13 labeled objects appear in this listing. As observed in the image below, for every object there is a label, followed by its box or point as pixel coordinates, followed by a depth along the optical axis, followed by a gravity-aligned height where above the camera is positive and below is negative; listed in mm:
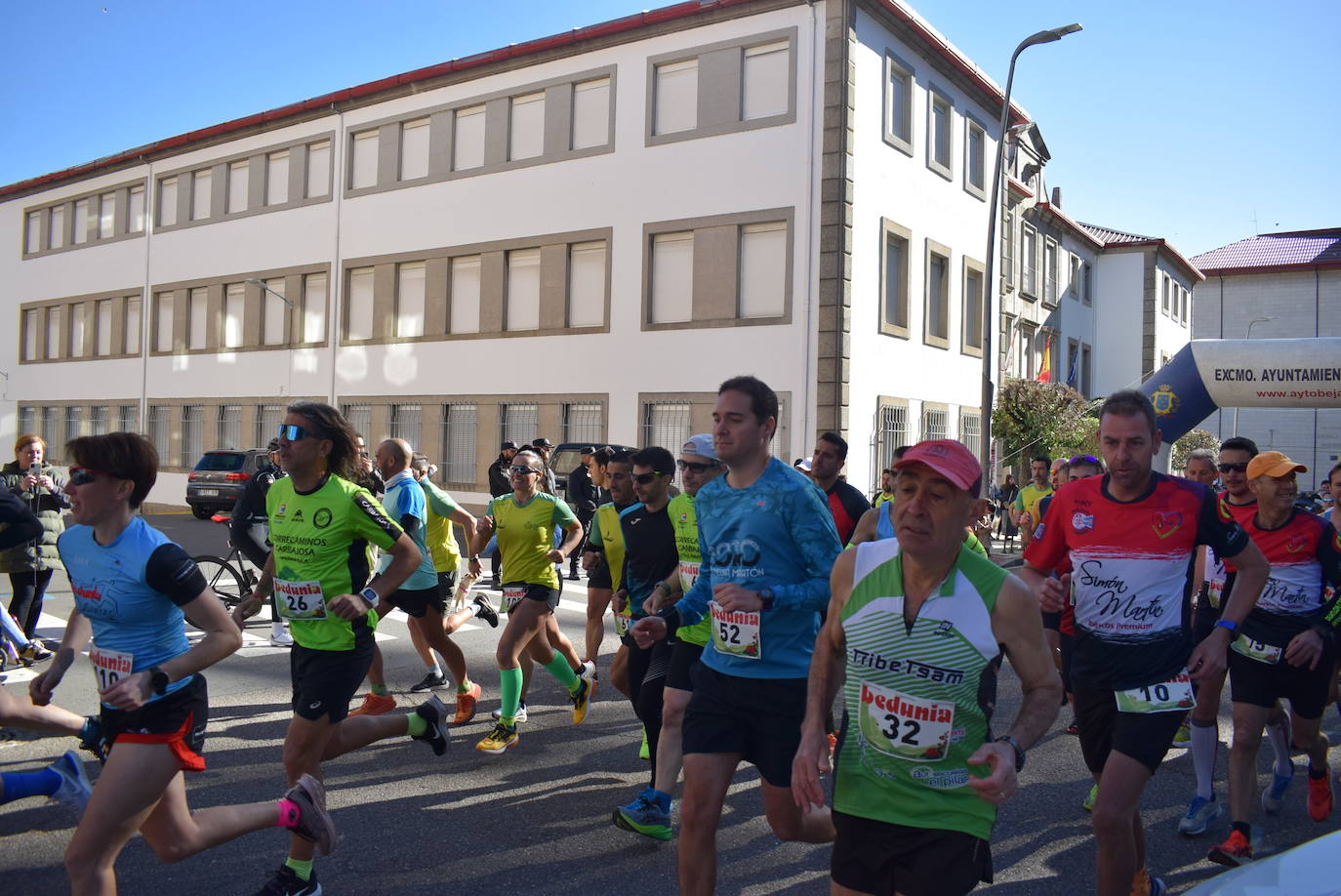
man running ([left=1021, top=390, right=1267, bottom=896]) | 4023 -464
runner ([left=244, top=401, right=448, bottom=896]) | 4484 -485
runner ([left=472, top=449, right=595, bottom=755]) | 6867 -773
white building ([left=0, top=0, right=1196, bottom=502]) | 22609 +5235
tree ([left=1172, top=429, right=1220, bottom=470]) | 40031 +1164
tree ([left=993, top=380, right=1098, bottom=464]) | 26641 +1267
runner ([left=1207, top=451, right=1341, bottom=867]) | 5141 -762
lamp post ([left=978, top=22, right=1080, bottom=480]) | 18219 +3874
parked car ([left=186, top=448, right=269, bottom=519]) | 26359 -666
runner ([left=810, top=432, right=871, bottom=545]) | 7312 -122
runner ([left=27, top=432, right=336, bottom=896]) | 3502 -624
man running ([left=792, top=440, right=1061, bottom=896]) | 2752 -558
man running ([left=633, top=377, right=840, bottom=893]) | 3740 -564
